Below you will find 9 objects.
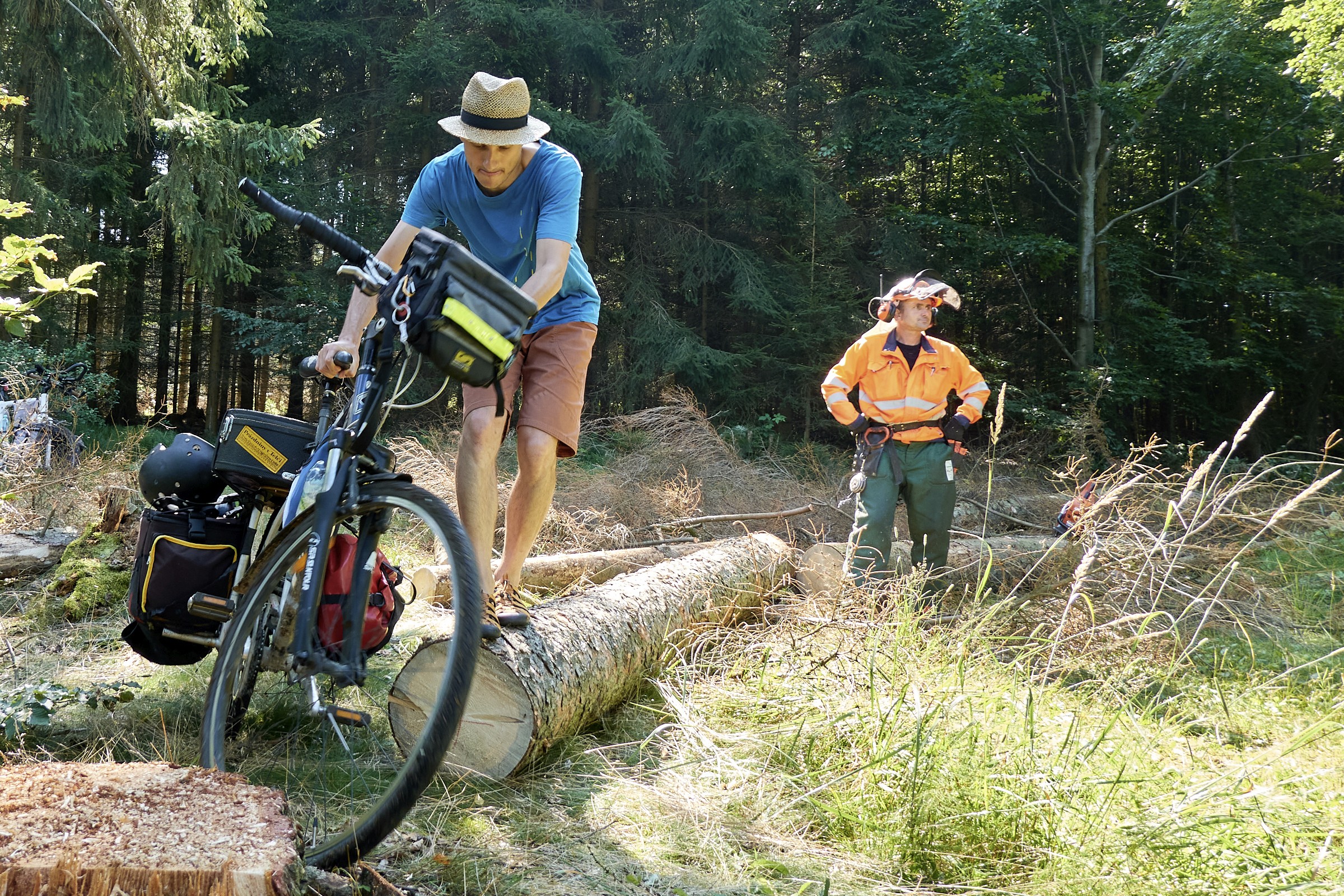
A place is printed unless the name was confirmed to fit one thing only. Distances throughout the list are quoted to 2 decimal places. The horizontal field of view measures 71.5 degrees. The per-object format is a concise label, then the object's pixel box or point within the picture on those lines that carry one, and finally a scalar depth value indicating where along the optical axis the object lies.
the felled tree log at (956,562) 6.09
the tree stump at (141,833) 1.65
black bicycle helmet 3.13
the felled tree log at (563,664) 3.05
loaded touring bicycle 2.29
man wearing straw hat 3.22
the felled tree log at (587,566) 5.68
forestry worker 5.69
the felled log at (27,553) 5.30
